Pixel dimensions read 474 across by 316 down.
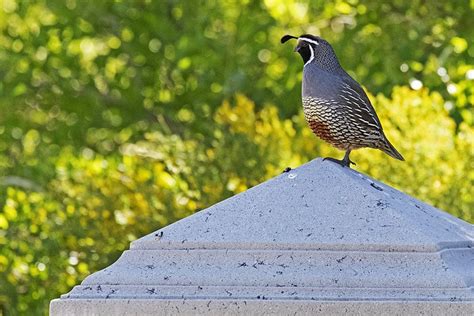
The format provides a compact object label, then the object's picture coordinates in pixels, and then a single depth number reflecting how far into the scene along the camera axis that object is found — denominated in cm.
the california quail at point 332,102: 930
